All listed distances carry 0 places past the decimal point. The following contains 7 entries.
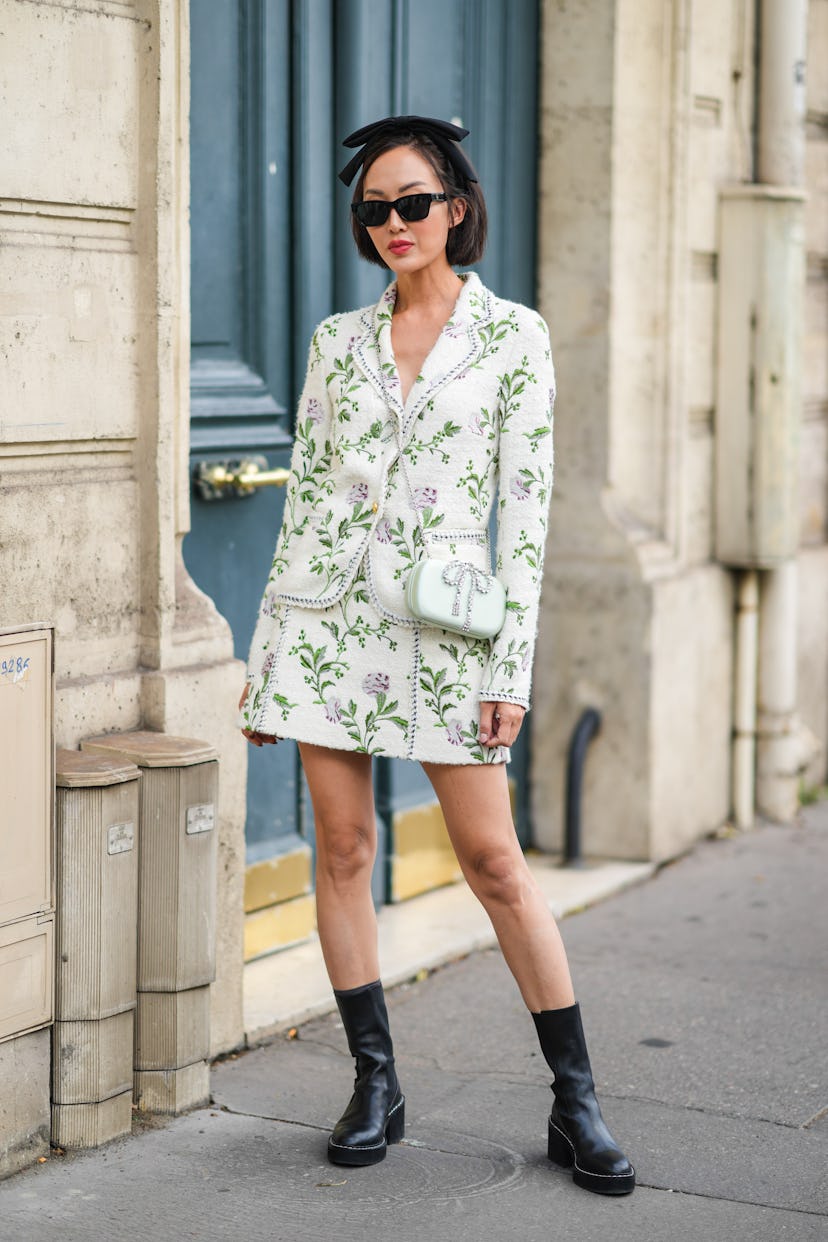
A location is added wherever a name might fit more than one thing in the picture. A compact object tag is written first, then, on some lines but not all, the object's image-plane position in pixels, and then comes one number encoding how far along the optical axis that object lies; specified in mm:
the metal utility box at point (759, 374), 6559
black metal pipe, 6266
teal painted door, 4859
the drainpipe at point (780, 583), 6719
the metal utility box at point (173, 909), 3879
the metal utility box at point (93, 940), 3709
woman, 3559
